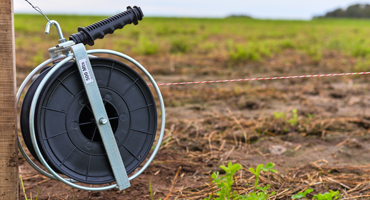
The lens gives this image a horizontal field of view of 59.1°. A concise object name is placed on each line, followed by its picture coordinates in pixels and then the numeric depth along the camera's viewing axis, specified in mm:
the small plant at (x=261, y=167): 2109
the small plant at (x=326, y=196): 2003
